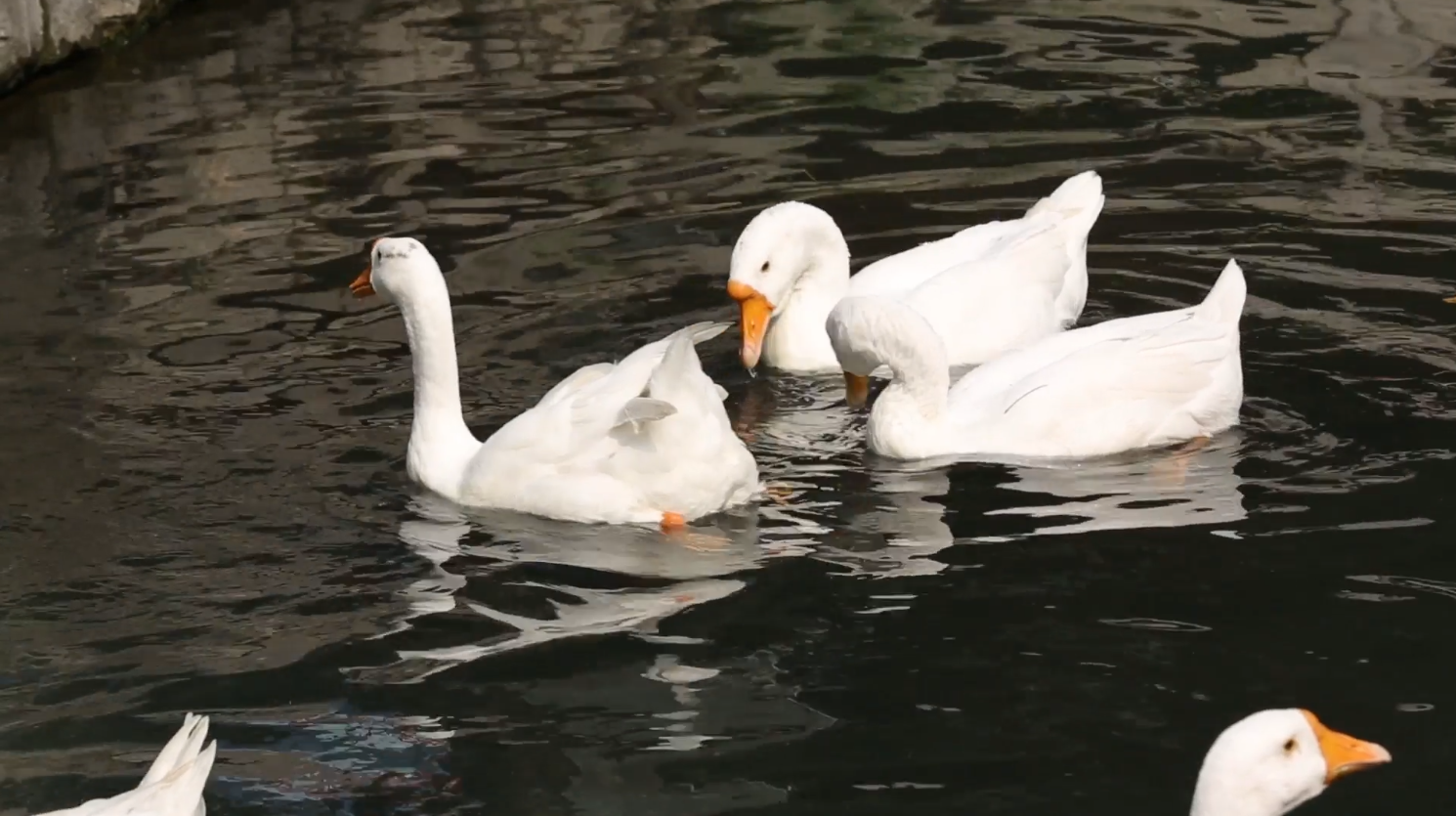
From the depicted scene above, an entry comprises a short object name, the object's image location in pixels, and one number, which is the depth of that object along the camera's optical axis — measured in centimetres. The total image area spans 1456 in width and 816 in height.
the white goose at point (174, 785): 890
